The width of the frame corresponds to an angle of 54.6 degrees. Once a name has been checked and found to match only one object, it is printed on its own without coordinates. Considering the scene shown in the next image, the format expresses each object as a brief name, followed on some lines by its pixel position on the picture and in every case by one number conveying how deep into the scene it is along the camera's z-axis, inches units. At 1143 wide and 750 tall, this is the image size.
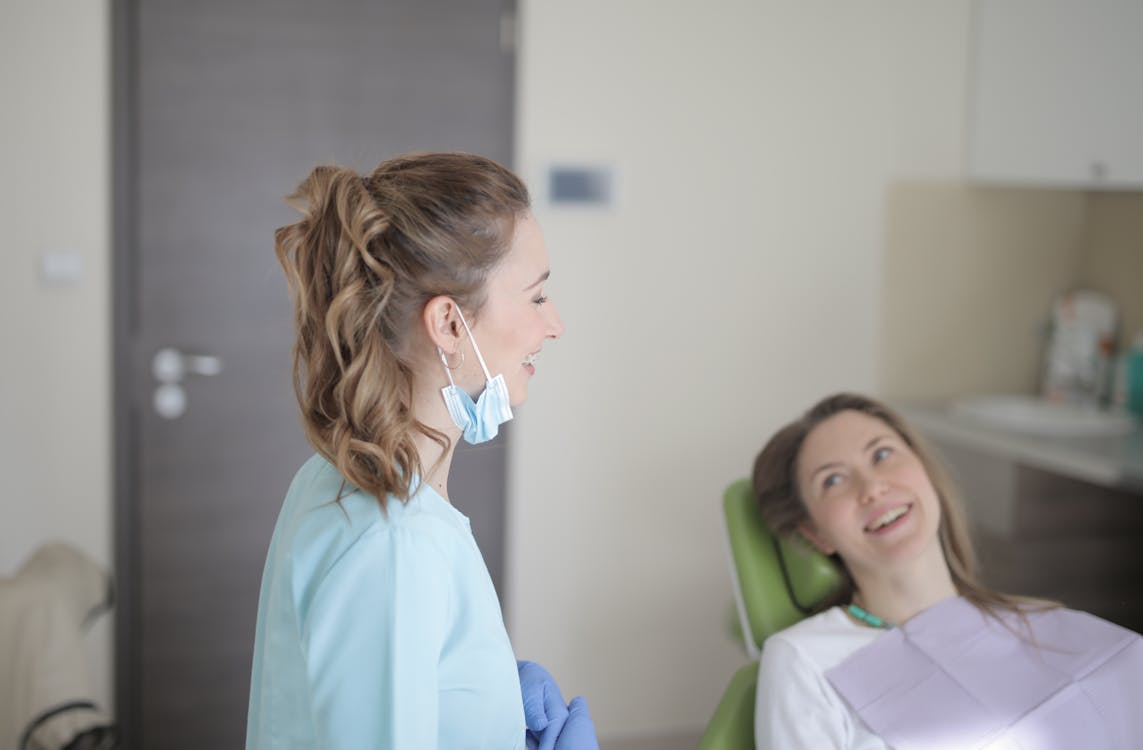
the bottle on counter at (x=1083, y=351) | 117.3
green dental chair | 68.9
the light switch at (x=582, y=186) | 105.0
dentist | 38.6
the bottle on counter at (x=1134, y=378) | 111.3
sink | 104.2
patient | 60.3
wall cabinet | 102.3
